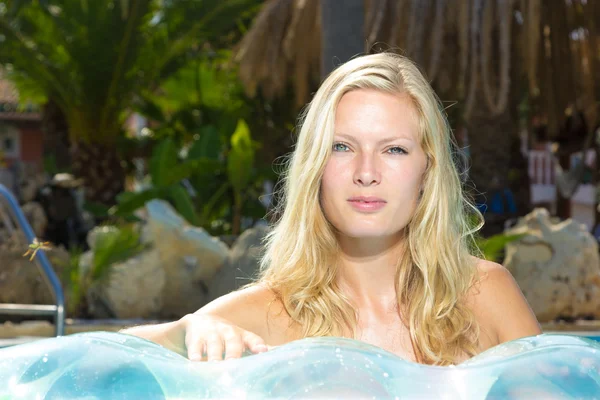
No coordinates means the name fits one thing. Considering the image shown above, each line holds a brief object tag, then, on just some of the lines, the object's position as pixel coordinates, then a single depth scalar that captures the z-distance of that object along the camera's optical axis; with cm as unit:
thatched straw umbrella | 1015
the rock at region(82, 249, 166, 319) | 870
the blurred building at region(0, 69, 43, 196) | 2706
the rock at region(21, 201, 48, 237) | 1168
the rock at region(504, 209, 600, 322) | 868
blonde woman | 190
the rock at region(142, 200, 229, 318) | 891
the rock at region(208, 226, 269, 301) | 859
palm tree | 1370
